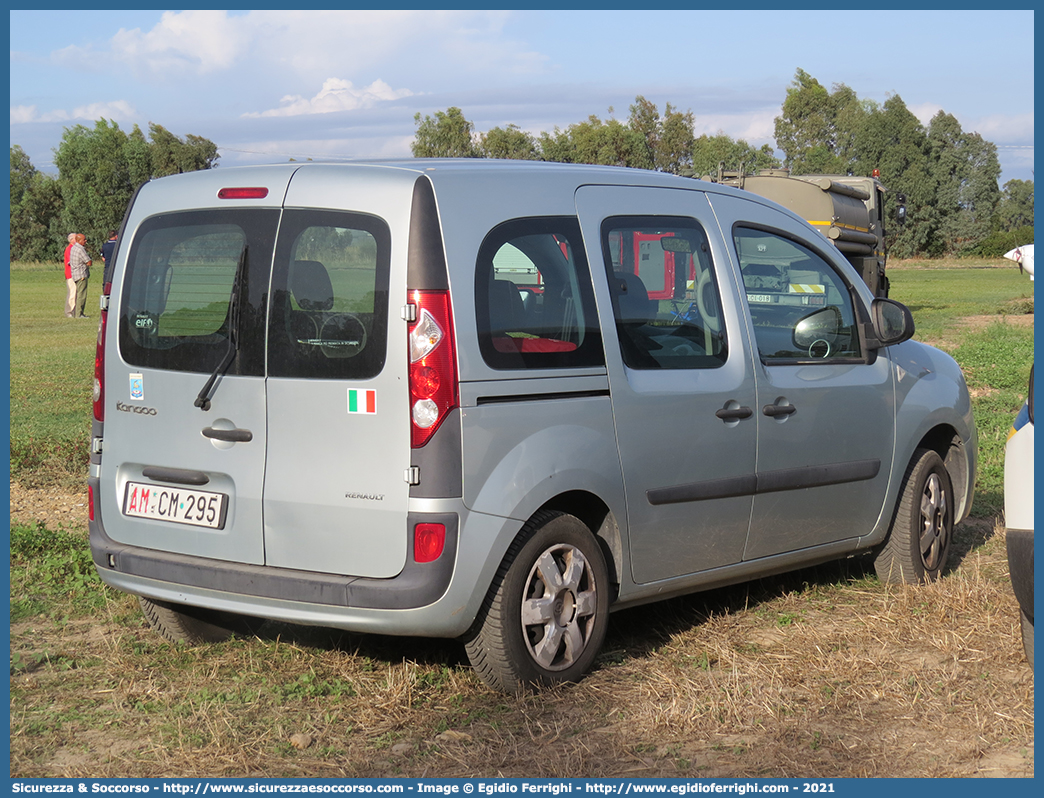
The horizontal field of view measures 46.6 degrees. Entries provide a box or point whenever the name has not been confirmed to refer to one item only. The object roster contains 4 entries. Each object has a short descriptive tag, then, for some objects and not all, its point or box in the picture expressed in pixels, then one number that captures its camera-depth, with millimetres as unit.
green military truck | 20875
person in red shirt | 25377
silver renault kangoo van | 4219
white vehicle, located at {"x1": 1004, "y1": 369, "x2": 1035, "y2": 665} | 4074
